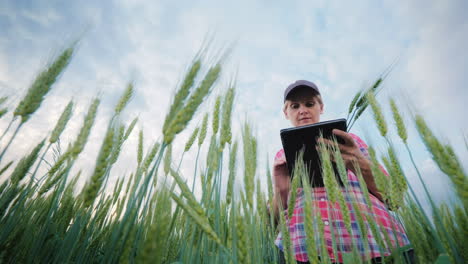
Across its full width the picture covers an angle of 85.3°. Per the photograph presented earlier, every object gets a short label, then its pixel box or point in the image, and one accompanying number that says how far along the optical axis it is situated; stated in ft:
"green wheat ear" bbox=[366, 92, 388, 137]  1.77
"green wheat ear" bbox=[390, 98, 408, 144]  1.62
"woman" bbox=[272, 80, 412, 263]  2.70
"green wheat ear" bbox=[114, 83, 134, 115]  1.71
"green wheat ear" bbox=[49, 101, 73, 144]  1.74
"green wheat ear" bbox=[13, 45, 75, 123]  1.34
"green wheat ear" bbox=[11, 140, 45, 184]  1.46
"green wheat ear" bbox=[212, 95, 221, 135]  1.82
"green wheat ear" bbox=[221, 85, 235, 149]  1.60
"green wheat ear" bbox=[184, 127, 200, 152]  2.31
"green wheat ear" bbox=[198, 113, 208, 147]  2.25
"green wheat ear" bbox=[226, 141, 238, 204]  1.56
